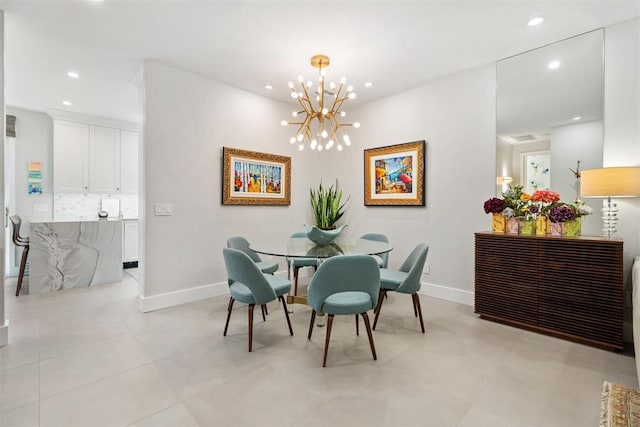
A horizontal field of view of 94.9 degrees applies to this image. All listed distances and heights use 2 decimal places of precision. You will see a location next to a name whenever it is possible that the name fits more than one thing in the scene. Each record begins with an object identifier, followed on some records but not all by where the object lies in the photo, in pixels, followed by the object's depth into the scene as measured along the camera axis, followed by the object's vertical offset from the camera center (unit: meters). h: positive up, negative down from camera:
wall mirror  2.65 +0.95
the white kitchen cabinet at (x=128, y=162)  5.46 +0.89
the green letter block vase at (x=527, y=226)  2.80 -0.14
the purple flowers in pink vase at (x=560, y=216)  2.55 -0.04
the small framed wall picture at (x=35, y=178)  4.77 +0.50
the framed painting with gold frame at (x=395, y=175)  3.82 +0.50
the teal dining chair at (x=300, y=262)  3.53 -0.63
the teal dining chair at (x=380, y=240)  3.45 -0.35
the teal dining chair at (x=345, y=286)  1.95 -0.52
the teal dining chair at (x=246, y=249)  3.13 -0.43
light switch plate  3.26 +0.00
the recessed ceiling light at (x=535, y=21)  2.44 +1.61
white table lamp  2.25 +0.21
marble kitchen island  3.82 -0.63
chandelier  2.89 +1.45
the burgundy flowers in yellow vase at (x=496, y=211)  2.90 +0.01
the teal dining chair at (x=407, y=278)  2.51 -0.62
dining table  2.29 -0.34
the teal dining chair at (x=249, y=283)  2.17 -0.55
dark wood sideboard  2.27 -0.63
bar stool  3.73 -0.45
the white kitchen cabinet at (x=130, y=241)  5.30 -0.57
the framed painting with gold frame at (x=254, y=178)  3.83 +0.45
